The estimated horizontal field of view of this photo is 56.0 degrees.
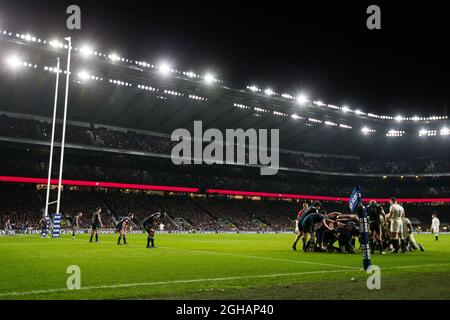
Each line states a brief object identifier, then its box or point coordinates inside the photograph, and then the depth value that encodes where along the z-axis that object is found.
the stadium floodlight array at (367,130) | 70.57
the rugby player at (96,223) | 22.77
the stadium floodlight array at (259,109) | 57.75
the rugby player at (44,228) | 28.69
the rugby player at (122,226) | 20.68
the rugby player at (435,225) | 33.31
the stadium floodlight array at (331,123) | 65.46
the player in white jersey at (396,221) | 16.97
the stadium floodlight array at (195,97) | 51.97
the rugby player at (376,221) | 16.47
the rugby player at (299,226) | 16.53
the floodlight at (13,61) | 37.41
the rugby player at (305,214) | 16.25
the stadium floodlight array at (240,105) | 55.94
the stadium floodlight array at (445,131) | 70.00
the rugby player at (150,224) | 17.88
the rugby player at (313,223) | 15.94
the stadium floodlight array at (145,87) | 48.13
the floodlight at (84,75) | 43.38
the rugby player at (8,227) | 36.13
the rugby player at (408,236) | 17.88
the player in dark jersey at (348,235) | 16.47
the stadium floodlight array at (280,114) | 59.90
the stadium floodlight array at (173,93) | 50.37
